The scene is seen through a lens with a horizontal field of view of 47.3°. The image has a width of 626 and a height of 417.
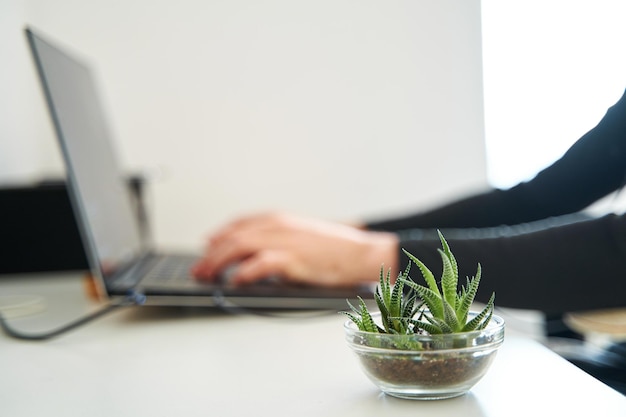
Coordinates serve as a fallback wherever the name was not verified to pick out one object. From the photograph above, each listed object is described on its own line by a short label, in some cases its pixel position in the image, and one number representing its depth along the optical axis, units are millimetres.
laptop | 854
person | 747
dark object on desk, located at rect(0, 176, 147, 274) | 1324
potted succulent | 464
